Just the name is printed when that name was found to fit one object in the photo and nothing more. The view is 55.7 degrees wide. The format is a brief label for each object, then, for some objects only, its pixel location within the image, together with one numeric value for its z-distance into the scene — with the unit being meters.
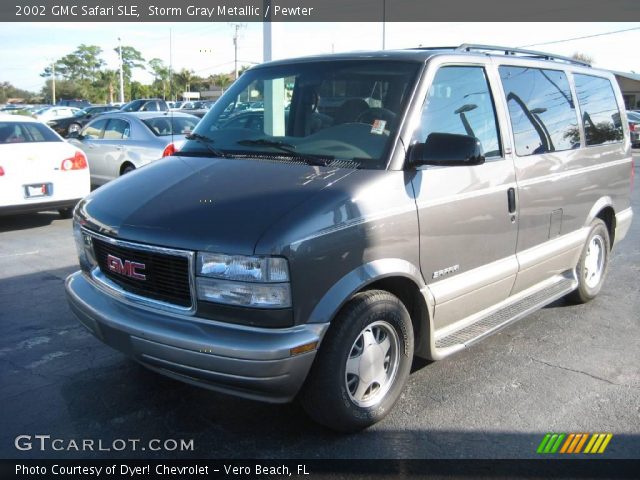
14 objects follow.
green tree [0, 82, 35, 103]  86.38
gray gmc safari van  2.86
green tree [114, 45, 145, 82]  81.69
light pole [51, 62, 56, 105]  79.24
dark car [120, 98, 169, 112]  26.45
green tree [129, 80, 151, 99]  80.82
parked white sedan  8.23
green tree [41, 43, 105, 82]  97.88
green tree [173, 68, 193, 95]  71.13
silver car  9.98
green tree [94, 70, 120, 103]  84.81
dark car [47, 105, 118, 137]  24.78
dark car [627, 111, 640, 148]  24.14
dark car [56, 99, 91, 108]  44.56
